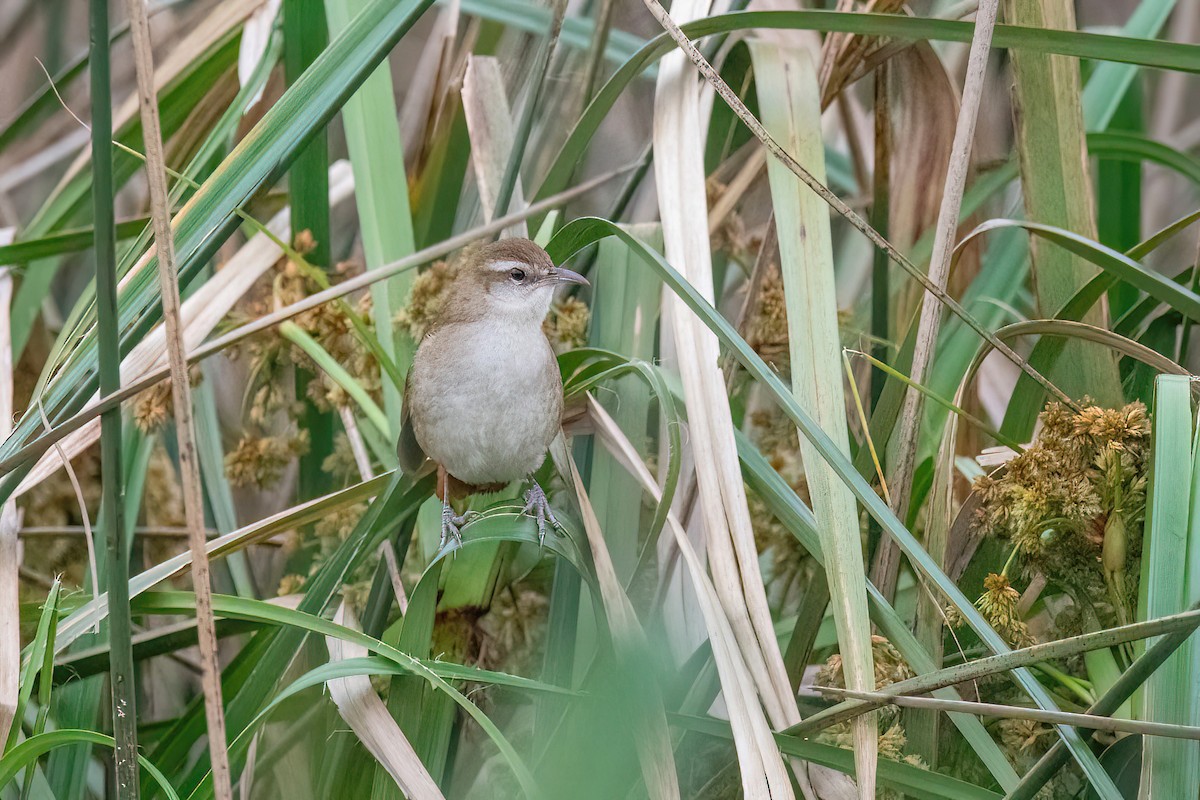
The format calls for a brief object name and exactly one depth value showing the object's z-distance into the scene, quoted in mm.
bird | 5975
